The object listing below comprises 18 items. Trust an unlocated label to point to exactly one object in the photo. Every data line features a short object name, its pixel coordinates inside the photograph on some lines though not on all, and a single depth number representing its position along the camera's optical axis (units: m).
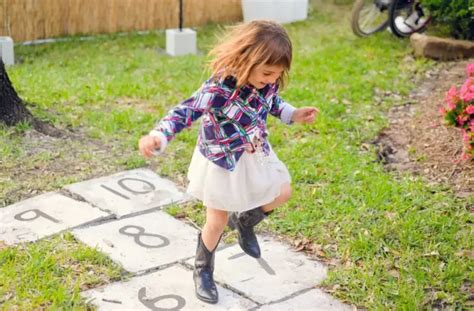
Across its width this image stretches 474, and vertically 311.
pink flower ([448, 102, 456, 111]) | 5.71
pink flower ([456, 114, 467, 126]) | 5.55
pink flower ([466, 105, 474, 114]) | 5.38
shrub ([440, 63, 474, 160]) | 5.30
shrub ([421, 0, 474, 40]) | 7.94
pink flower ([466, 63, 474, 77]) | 5.79
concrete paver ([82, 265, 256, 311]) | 3.67
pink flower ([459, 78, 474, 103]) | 5.48
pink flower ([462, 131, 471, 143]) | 5.27
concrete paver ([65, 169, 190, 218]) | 4.77
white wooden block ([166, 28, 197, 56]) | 8.57
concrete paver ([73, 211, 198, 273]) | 4.13
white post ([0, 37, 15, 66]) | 7.85
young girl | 3.38
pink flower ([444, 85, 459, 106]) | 5.67
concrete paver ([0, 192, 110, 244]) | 4.34
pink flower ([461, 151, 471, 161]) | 5.34
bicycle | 8.80
